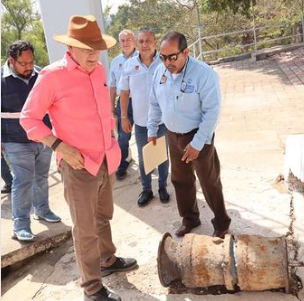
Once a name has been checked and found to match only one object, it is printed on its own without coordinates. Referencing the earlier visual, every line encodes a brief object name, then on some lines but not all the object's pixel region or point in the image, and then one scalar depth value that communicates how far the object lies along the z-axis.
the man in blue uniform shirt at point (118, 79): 4.41
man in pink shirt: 2.28
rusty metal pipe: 2.42
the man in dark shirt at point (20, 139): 3.17
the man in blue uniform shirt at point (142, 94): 3.58
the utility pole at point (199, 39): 13.01
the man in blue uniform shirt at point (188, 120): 2.77
